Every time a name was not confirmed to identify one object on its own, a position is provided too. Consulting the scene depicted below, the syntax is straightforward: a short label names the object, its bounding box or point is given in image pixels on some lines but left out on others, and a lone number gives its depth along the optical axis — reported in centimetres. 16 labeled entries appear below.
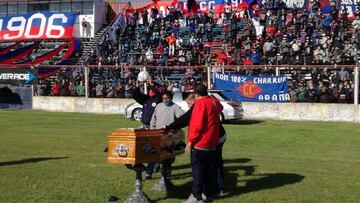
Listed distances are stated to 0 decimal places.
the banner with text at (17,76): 3281
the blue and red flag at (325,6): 3753
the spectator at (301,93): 2548
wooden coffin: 890
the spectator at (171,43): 3794
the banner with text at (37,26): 4566
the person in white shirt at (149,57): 3703
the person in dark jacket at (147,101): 1191
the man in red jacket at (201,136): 930
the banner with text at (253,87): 2619
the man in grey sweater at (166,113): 1097
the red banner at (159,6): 4603
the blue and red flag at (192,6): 4253
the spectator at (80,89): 3059
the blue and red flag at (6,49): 4238
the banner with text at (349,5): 3862
